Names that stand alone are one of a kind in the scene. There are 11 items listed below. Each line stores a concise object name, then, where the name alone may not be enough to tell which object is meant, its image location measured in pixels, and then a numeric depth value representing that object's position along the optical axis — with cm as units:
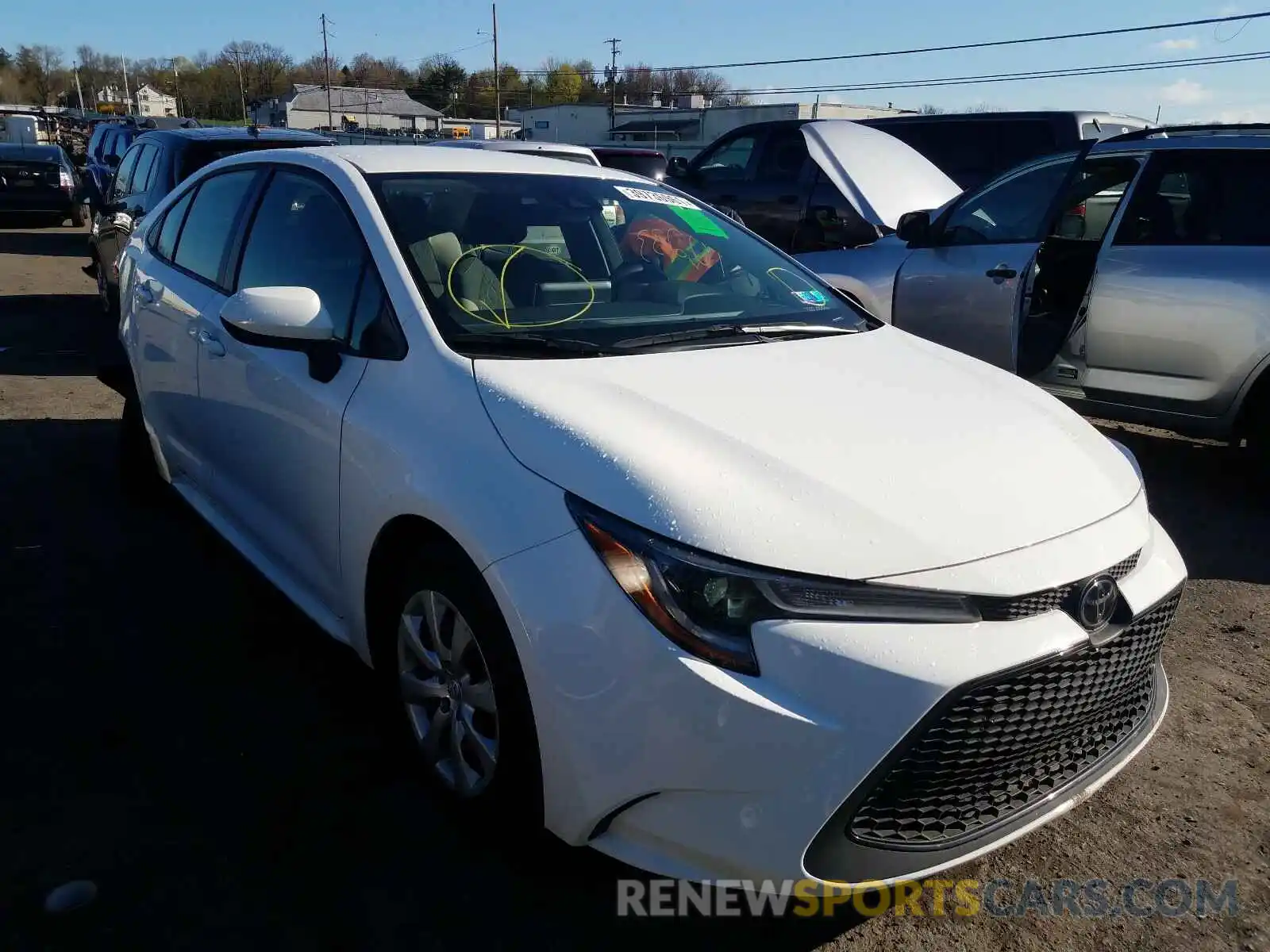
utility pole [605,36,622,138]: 6098
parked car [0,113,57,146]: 3712
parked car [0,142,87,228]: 1723
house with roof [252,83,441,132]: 7662
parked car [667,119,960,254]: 763
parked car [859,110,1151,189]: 951
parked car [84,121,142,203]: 1388
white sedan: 192
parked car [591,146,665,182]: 1129
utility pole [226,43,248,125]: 9846
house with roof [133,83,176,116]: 11338
